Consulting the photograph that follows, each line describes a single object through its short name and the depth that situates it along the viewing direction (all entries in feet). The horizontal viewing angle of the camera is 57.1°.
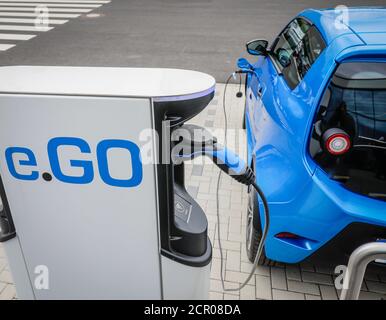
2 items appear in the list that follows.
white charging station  4.34
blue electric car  6.37
